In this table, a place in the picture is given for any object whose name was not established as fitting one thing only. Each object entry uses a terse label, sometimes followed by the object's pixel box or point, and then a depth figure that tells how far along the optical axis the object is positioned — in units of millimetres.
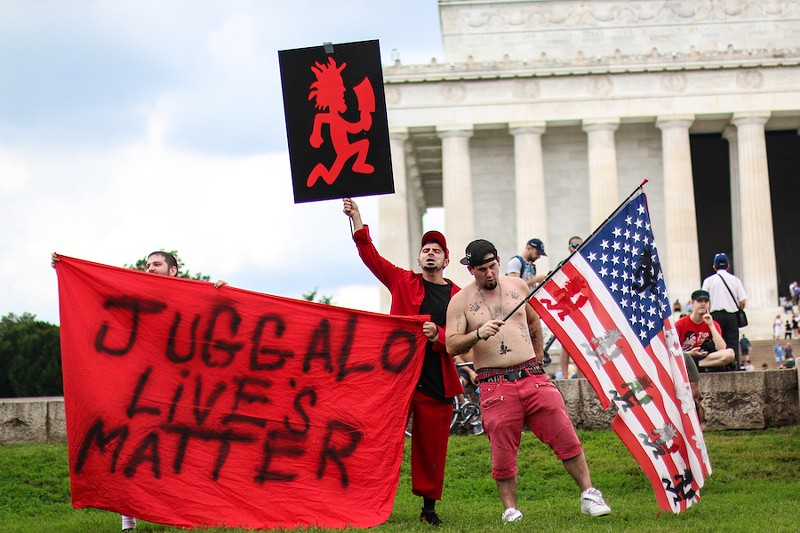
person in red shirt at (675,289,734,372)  15907
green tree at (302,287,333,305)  64812
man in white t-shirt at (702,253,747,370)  19156
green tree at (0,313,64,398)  44531
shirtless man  10281
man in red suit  10664
